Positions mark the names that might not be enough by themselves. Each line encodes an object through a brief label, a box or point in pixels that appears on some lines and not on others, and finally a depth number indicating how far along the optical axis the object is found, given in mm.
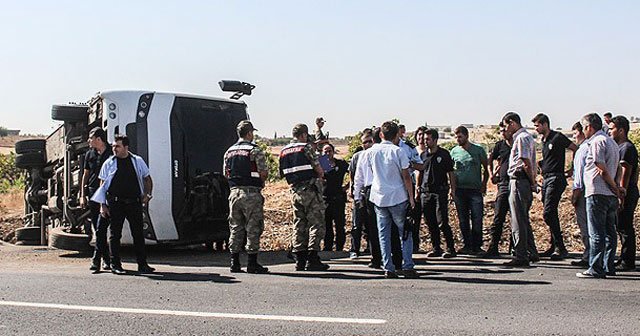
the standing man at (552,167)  10797
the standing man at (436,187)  11688
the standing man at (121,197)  10164
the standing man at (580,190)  9500
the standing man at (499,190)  11328
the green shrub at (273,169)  30453
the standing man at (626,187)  9719
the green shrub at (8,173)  39806
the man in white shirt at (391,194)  9398
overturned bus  11758
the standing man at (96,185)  10453
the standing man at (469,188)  11828
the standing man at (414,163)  10500
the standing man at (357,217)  11906
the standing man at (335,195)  12617
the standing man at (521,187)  10031
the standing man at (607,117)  12102
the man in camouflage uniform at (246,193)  10031
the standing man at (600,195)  9148
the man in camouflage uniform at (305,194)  10062
